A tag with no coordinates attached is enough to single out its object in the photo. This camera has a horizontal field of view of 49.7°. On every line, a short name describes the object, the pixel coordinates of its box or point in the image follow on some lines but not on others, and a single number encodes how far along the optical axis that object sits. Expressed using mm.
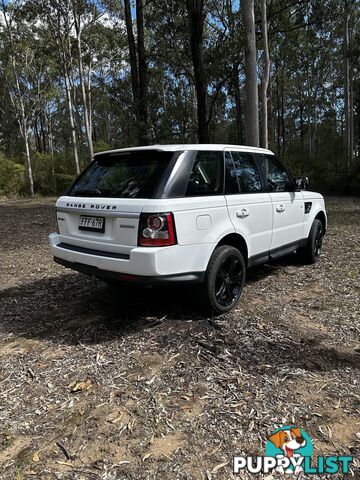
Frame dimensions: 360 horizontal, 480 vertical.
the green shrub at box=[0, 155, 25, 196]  25062
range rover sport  3383
